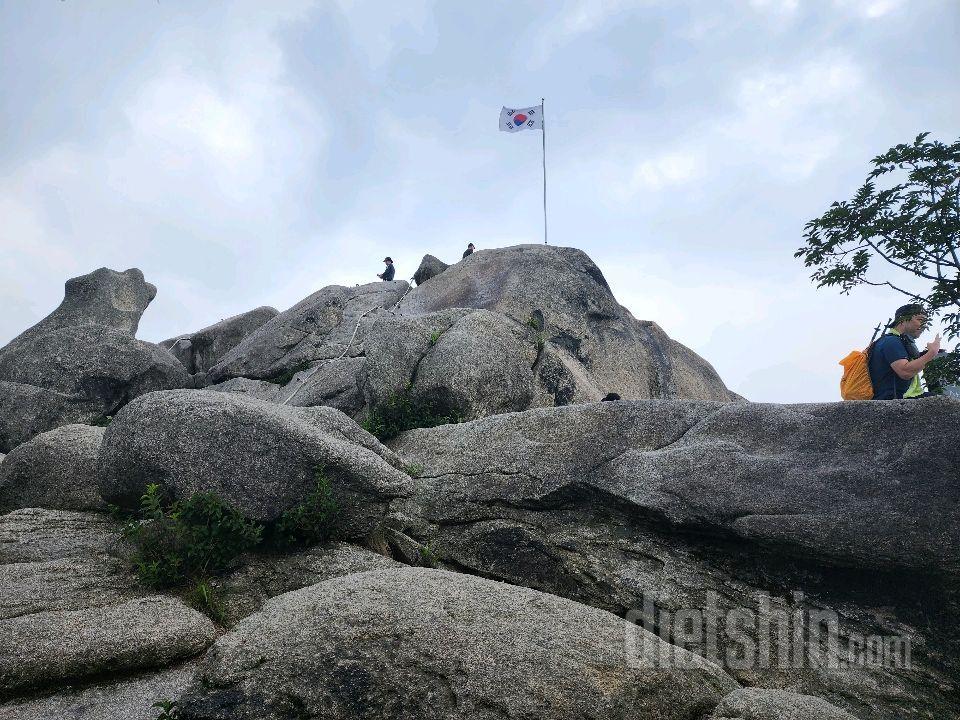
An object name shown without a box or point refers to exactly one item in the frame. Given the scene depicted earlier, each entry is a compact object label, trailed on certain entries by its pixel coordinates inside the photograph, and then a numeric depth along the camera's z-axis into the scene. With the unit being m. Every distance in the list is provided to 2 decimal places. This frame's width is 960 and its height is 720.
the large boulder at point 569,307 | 24.98
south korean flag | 38.25
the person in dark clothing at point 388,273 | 37.16
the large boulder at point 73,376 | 25.31
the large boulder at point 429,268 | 31.97
